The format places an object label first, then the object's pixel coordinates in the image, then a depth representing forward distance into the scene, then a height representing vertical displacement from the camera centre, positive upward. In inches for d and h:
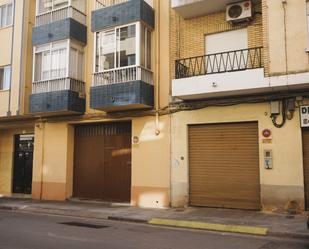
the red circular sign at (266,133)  497.3 +49.6
